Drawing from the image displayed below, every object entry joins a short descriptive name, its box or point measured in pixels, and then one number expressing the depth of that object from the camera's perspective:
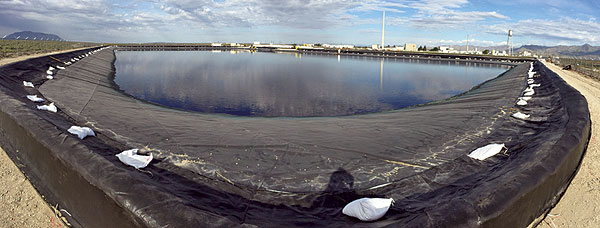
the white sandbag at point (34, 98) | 10.43
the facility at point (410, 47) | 129.00
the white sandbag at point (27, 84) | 13.11
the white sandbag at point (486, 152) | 6.16
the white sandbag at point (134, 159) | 5.51
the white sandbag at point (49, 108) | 9.02
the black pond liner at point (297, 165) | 3.62
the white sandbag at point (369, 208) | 3.77
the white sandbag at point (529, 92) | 13.30
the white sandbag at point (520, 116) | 9.27
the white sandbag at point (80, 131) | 6.61
